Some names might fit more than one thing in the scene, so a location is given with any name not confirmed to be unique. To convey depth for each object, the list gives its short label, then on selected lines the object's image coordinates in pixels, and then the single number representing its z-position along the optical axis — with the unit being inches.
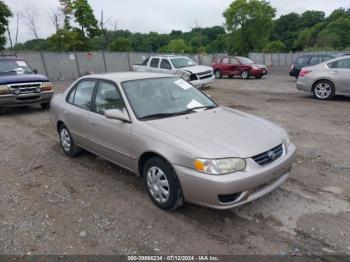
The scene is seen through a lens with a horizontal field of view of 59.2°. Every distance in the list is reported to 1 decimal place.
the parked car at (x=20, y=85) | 355.9
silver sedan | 398.0
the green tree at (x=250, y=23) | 2453.2
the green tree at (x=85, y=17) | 1588.3
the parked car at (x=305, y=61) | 637.9
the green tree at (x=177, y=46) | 3570.6
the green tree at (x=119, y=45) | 2183.8
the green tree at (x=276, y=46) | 3341.5
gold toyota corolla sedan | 123.2
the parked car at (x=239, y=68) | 821.9
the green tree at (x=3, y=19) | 1144.2
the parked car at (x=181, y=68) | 563.8
